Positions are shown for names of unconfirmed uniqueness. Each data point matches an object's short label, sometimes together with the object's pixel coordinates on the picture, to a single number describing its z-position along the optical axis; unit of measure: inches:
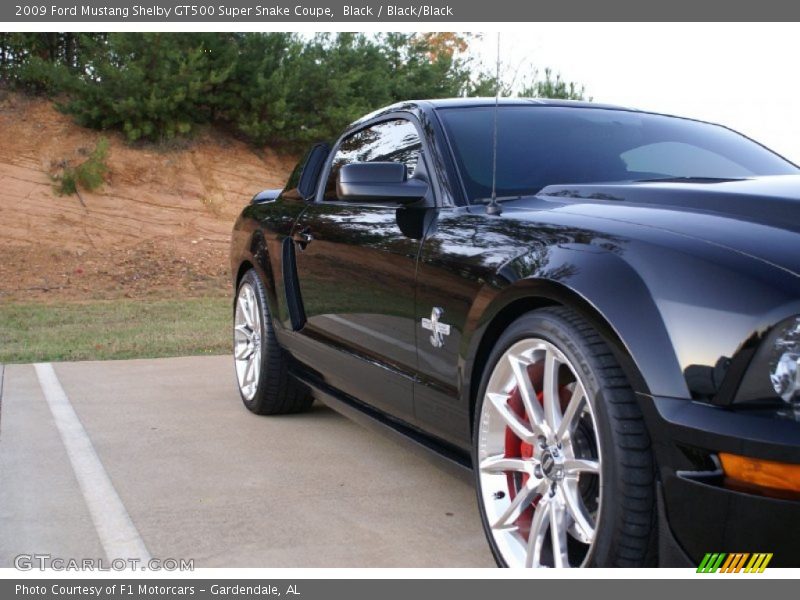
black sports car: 79.8
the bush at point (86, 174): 619.5
